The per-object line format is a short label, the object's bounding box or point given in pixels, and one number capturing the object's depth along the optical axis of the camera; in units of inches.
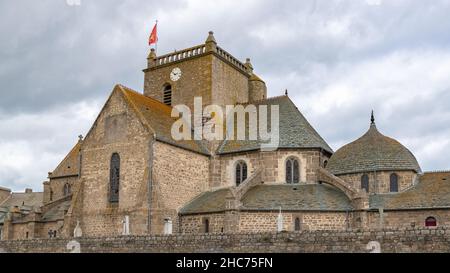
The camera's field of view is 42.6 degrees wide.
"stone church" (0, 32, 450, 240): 1279.5
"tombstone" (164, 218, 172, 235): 1258.7
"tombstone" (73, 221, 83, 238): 1371.8
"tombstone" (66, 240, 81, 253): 1023.6
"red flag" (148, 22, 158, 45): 1786.4
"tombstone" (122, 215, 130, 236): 1279.4
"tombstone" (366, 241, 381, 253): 794.0
